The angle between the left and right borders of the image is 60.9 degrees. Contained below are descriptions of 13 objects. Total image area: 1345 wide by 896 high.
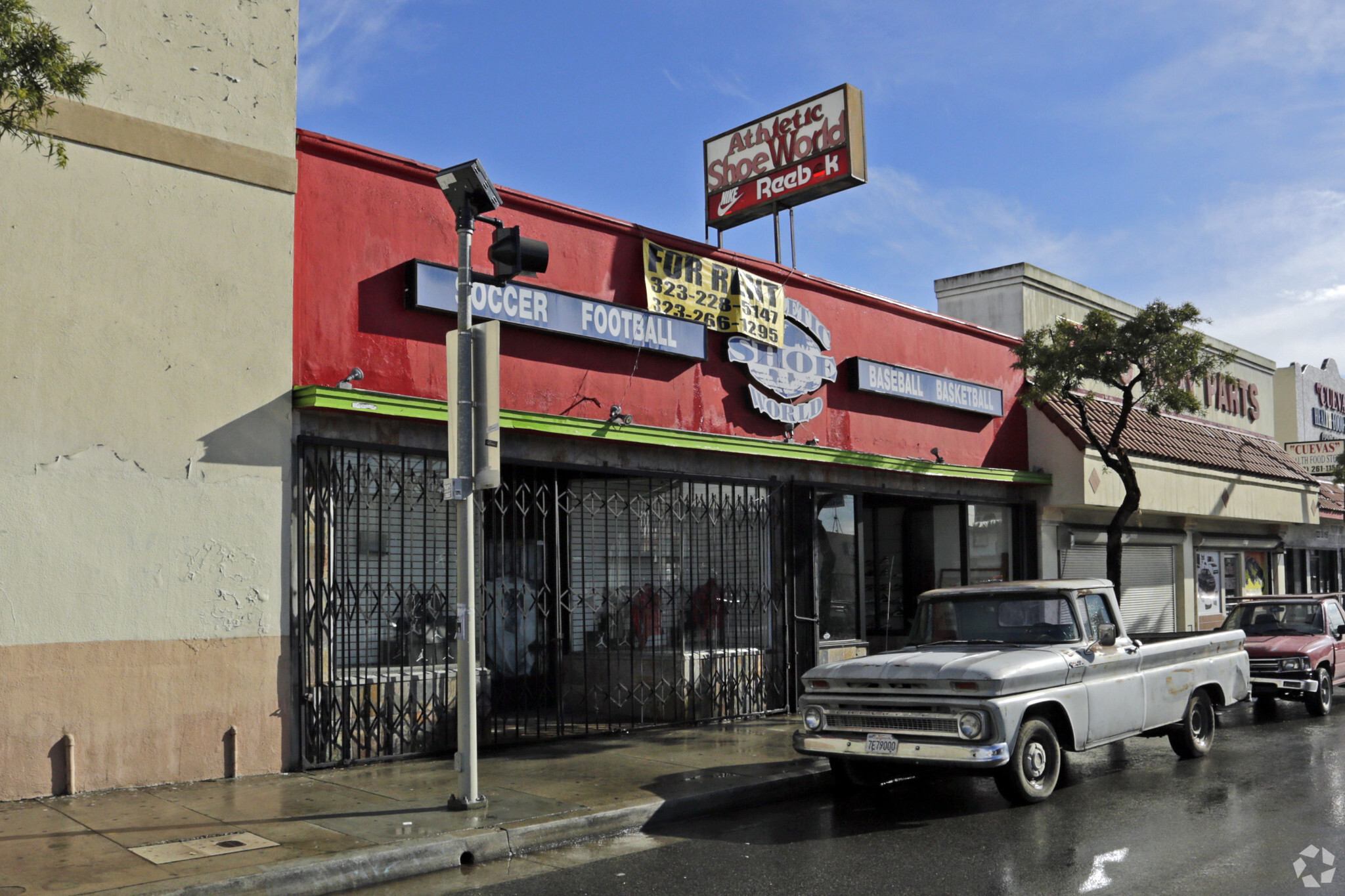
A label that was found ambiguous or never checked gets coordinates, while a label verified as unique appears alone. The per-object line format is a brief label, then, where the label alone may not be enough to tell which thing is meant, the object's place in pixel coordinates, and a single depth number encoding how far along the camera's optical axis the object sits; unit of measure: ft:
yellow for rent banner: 43.32
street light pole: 26.91
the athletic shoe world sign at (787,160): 52.70
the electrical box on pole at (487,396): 27.45
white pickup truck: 27.45
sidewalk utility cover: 22.47
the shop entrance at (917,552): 58.95
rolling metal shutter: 65.26
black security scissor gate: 33.24
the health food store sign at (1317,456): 92.43
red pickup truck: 47.65
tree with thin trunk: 49.65
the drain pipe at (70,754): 27.96
